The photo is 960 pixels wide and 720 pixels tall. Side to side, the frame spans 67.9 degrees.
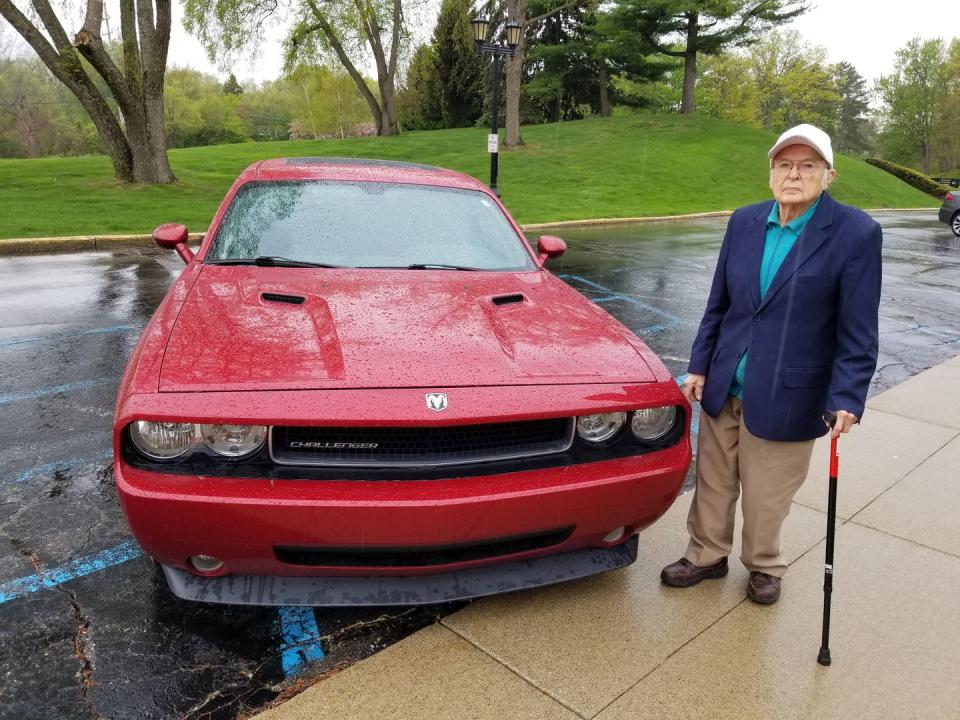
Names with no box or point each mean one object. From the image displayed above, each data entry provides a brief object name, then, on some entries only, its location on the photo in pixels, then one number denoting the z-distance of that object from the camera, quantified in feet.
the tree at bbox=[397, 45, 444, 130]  151.64
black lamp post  50.52
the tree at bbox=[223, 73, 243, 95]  294.35
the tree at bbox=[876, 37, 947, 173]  214.28
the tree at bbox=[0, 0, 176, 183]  51.37
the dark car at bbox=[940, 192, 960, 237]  61.05
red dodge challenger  6.98
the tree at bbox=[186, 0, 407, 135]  90.38
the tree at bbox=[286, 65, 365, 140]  218.79
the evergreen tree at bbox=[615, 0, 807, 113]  109.70
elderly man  7.64
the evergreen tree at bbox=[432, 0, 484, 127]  145.89
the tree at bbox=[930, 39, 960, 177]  207.62
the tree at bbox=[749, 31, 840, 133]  179.14
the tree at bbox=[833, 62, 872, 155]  276.82
